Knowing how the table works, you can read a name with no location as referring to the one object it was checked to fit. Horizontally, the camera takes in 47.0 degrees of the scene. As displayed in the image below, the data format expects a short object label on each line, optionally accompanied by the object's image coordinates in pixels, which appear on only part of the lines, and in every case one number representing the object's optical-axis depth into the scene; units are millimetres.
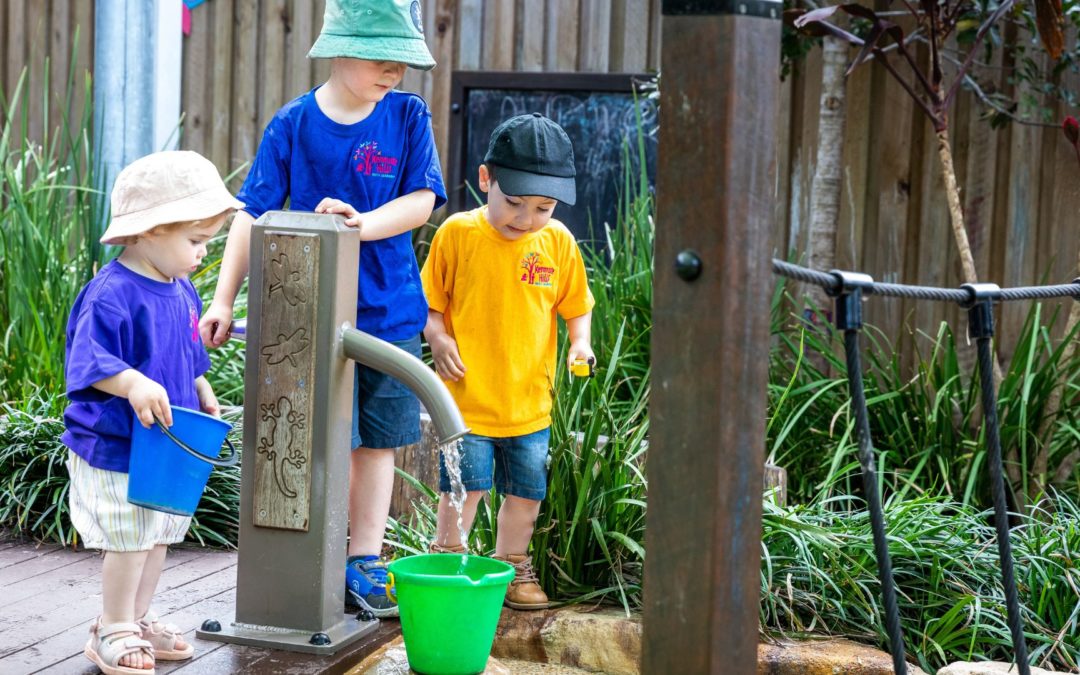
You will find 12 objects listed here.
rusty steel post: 1727
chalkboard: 5980
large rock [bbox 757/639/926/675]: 2920
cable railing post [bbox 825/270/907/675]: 1860
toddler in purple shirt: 2514
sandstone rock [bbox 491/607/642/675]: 3041
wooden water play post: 2766
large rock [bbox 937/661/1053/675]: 2766
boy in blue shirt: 2994
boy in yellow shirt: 3174
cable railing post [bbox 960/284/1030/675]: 2086
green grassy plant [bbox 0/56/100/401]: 4211
